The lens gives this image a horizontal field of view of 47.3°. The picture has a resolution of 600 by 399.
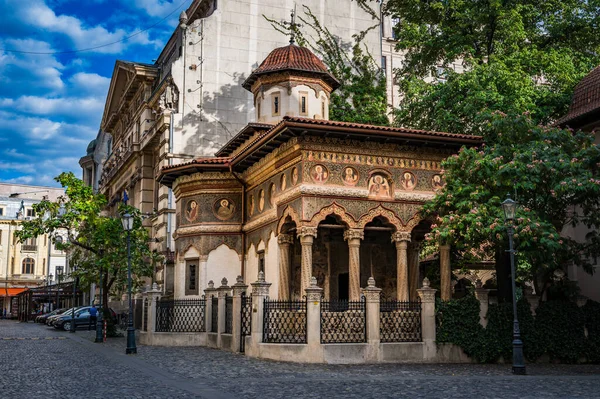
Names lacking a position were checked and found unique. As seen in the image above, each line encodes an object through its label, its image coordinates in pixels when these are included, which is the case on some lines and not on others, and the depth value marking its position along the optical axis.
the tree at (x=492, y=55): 24.44
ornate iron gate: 20.36
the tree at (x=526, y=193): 17.83
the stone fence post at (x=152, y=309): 24.28
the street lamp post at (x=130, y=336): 20.05
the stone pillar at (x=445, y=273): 21.61
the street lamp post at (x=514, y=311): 15.80
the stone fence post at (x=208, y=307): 23.39
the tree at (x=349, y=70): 34.62
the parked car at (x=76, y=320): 37.53
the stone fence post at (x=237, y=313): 20.52
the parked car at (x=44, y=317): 46.34
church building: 20.64
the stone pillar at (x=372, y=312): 18.02
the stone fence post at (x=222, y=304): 22.12
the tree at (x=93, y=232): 28.45
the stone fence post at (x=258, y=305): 18.58
